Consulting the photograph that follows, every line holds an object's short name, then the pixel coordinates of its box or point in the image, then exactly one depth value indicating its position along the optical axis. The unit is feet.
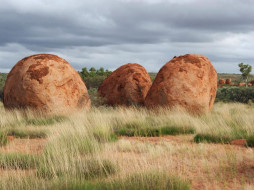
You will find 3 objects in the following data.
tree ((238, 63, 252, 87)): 176.78
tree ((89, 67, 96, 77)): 119.58
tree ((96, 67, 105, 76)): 120.42
